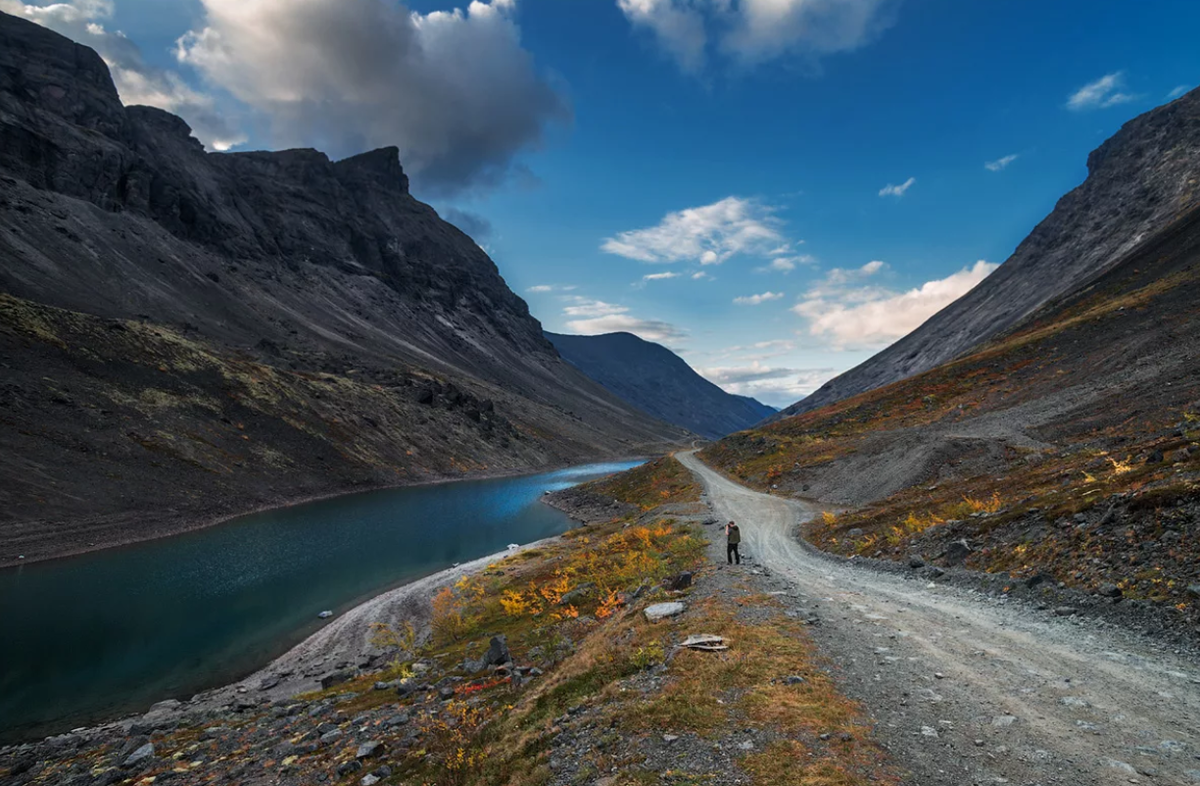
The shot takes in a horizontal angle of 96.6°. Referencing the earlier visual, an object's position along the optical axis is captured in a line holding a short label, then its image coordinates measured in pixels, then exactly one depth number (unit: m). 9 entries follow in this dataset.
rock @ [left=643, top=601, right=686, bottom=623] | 18.20
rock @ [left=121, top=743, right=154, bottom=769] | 17.83
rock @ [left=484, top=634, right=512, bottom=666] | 21.97
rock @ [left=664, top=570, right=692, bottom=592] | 22.53
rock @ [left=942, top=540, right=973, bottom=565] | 20.88
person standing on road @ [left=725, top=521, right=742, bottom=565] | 26.92
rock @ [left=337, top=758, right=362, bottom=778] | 14.58
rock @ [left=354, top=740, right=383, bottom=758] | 15.06
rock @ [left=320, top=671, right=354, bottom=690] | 24.70
